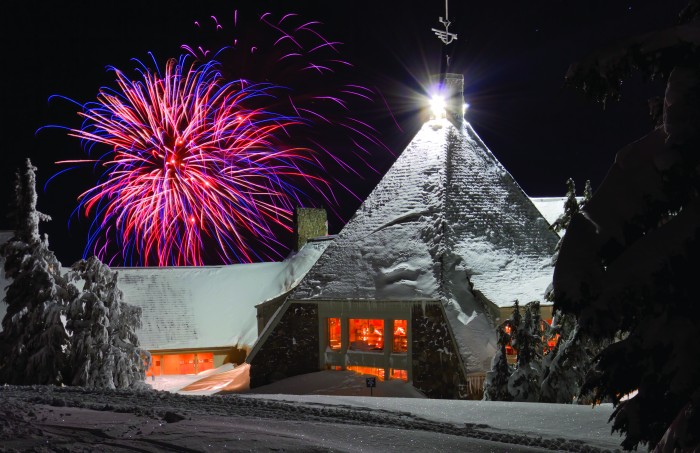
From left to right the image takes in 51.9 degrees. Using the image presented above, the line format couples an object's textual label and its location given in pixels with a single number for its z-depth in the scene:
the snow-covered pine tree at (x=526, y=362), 20.52
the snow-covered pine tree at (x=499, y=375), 20.80
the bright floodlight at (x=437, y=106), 30.31
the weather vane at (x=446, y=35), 31.53
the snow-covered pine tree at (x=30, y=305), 26.28
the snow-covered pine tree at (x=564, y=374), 20.02
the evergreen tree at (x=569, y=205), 21.44
